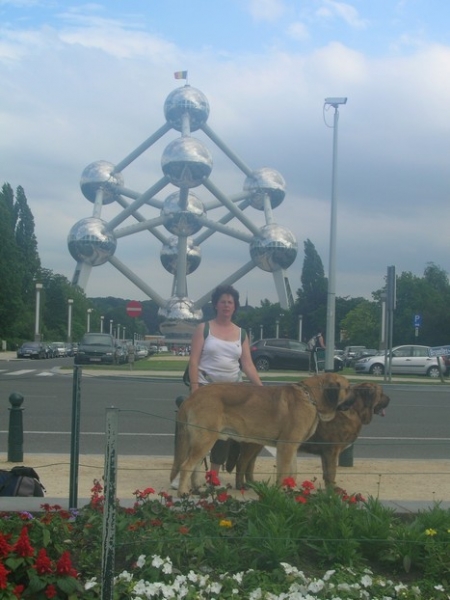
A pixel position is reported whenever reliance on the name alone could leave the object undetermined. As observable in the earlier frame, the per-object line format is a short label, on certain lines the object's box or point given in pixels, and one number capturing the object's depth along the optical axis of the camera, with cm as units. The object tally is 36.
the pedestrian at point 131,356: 3672
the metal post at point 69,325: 9056
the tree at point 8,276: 7431
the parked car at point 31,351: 6122
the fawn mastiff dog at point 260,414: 727
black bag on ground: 692
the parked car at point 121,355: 4488
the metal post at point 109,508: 451
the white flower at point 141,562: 504
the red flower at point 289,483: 624
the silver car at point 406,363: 4219
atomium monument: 7506
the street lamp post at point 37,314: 7078
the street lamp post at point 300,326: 8609
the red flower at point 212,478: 635
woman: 828
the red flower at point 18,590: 455
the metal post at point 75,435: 636
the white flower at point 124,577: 493
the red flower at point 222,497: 612
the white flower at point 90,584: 480
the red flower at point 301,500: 581
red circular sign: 3709
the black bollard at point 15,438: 1009
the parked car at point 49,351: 6631
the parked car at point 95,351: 4172
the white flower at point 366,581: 492
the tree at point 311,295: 9588
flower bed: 479
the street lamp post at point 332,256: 3250
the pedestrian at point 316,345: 2840
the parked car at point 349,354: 5898
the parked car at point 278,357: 3925
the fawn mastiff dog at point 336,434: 806
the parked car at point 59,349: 7260
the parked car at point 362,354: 5810
